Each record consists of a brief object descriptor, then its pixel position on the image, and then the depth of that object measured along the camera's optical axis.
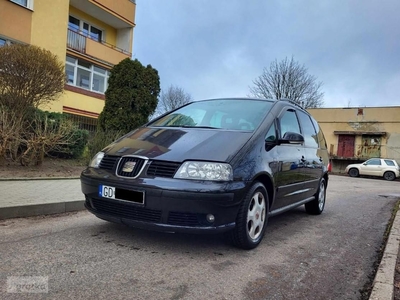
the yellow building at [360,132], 28.98
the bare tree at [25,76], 8.55
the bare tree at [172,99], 56.19
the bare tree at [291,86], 38.56
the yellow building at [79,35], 14.22
